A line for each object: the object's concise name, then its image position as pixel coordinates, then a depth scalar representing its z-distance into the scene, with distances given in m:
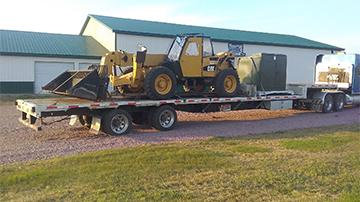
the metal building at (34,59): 22.28
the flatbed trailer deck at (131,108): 8.97
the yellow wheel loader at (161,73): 9.77
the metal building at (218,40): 24.41
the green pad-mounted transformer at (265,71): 13.85
